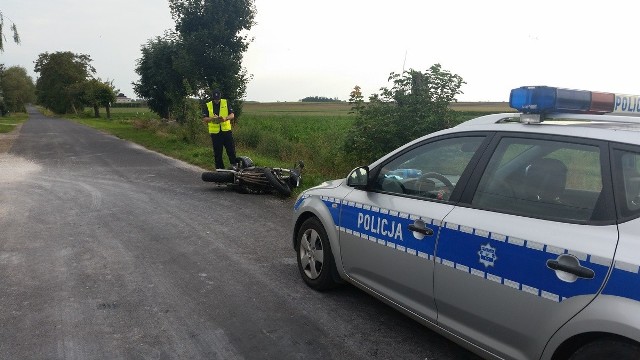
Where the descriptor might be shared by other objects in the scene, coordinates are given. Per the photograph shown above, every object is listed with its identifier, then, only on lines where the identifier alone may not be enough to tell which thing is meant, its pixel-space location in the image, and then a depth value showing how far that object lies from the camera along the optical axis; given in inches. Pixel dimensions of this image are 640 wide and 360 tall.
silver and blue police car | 83.6
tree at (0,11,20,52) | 718.5
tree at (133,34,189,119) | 951.2
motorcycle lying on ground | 332.5
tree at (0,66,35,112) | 3184.1
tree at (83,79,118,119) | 2448.3
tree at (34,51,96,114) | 2960.1
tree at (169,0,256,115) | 823.1
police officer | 408.5
